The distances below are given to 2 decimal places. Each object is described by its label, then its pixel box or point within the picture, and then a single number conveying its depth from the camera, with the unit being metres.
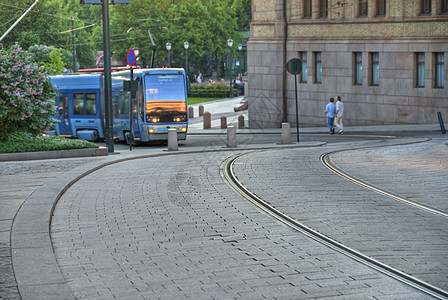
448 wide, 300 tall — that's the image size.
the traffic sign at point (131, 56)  31.14
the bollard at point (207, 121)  42.75
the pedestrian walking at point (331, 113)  33.00
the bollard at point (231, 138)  26.06
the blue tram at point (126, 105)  29.59
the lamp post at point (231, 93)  70.77
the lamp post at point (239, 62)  108.19
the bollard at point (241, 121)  44.35
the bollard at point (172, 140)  24.70
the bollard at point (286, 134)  26.84
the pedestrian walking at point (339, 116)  32.66
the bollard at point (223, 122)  42.16
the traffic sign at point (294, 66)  26.80
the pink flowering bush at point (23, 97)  20.58
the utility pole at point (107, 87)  23.16
